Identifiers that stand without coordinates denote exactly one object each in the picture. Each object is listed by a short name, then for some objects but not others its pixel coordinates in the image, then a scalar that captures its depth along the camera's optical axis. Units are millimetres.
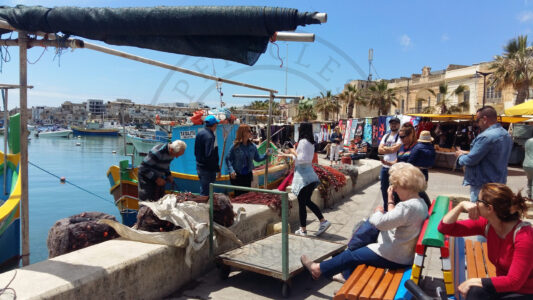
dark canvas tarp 2457
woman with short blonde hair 3107
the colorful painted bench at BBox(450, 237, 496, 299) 2938
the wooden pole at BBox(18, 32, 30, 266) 3092
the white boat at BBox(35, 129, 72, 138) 88169
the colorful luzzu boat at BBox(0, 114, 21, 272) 6406
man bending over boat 5598
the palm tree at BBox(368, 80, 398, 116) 40781
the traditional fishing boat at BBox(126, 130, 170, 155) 17512
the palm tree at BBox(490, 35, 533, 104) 23781
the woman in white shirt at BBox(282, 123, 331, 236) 5320
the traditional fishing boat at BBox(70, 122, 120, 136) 87350
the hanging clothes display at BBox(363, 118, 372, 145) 19750
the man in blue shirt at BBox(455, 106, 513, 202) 3902
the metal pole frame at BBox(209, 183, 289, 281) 3494
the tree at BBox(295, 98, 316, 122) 54344
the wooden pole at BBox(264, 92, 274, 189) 6691
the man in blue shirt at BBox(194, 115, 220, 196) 5879
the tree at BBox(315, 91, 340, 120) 51812
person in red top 2318
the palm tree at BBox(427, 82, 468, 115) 34281
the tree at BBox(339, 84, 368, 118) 45844
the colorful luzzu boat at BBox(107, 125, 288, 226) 8773
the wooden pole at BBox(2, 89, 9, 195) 6223
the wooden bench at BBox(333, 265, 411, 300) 2740
